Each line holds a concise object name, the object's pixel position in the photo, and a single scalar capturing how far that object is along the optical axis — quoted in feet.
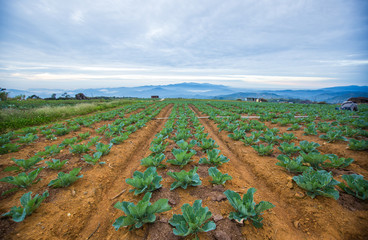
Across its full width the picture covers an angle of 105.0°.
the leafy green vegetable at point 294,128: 24.05
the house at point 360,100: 140.38
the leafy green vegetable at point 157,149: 15.19
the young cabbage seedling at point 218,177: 9.74
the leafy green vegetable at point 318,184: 8.18
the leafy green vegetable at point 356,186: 8.09
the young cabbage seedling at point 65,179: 9.82
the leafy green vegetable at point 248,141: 18.28
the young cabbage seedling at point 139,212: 6.59
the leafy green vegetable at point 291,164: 11.04
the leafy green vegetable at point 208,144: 16.16
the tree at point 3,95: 91.29
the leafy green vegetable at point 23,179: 9.29
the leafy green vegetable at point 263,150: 15.03
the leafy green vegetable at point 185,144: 15.10
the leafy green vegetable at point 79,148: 15.35
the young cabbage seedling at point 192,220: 6.09
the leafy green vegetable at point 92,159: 12.99
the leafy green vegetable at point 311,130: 20.75
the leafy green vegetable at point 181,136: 19.59
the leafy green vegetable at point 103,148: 15.35
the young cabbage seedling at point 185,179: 9.37
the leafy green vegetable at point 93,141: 17.60
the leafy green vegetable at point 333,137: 17.46
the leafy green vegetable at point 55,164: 12.25
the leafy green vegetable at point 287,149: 14.53
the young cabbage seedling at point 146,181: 9.09
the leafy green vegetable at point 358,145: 14.40
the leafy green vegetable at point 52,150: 14.89
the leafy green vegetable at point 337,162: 11.44
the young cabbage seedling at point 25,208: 6.97
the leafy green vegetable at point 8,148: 16.30
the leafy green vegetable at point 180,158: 12.12
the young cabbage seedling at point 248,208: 6.86
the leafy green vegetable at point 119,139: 19.35
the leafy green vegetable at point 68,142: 18.07
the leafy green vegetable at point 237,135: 20.71
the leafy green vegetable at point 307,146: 14.58
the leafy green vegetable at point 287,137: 18.49
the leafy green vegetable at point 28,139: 18.63
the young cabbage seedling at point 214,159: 12.85
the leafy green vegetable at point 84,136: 21.43
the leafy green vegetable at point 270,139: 17.92
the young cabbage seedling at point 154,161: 12.48
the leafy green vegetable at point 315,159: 11.38
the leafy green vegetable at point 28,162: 11.85
